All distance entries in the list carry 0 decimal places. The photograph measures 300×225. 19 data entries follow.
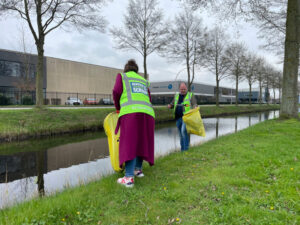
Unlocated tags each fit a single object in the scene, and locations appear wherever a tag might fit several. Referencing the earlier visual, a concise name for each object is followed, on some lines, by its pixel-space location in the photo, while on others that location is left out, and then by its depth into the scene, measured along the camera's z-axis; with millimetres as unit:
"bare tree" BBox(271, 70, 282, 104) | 37894
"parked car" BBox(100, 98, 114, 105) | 31222
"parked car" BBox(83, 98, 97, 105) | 29328
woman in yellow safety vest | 2965
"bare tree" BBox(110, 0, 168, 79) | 16891
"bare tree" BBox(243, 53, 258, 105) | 29869
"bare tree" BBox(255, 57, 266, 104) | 32775
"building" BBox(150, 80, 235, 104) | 57112
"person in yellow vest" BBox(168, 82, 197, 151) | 5357
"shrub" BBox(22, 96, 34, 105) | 22219
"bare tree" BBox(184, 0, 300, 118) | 8656
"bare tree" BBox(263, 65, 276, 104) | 35356
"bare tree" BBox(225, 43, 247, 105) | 27912
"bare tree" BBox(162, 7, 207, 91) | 20528
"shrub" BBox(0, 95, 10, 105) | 20064
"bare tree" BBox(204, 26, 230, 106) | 24516
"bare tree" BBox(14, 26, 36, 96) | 24642
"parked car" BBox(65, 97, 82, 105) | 29653
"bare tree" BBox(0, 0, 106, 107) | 11570
